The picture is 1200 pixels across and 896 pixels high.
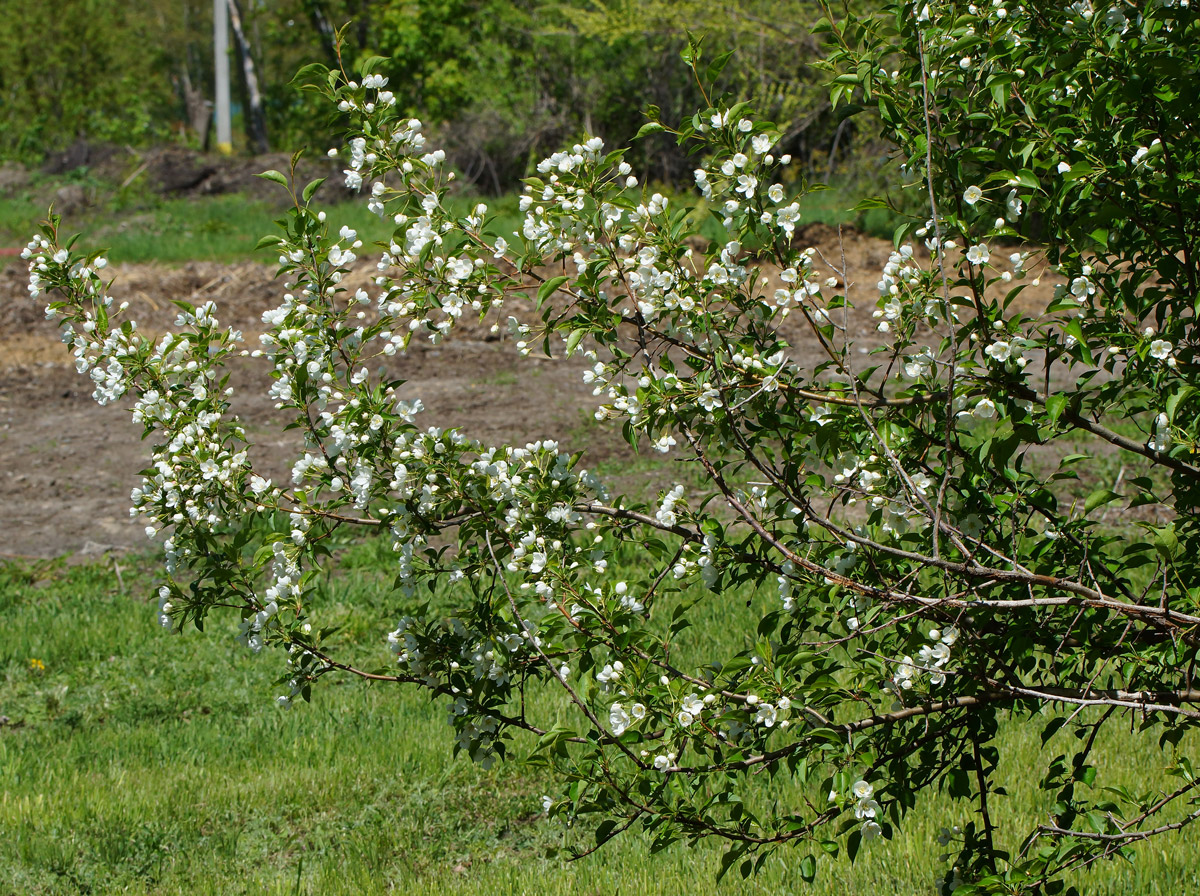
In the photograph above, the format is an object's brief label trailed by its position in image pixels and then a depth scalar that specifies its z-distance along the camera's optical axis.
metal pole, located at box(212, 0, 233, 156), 53.87
